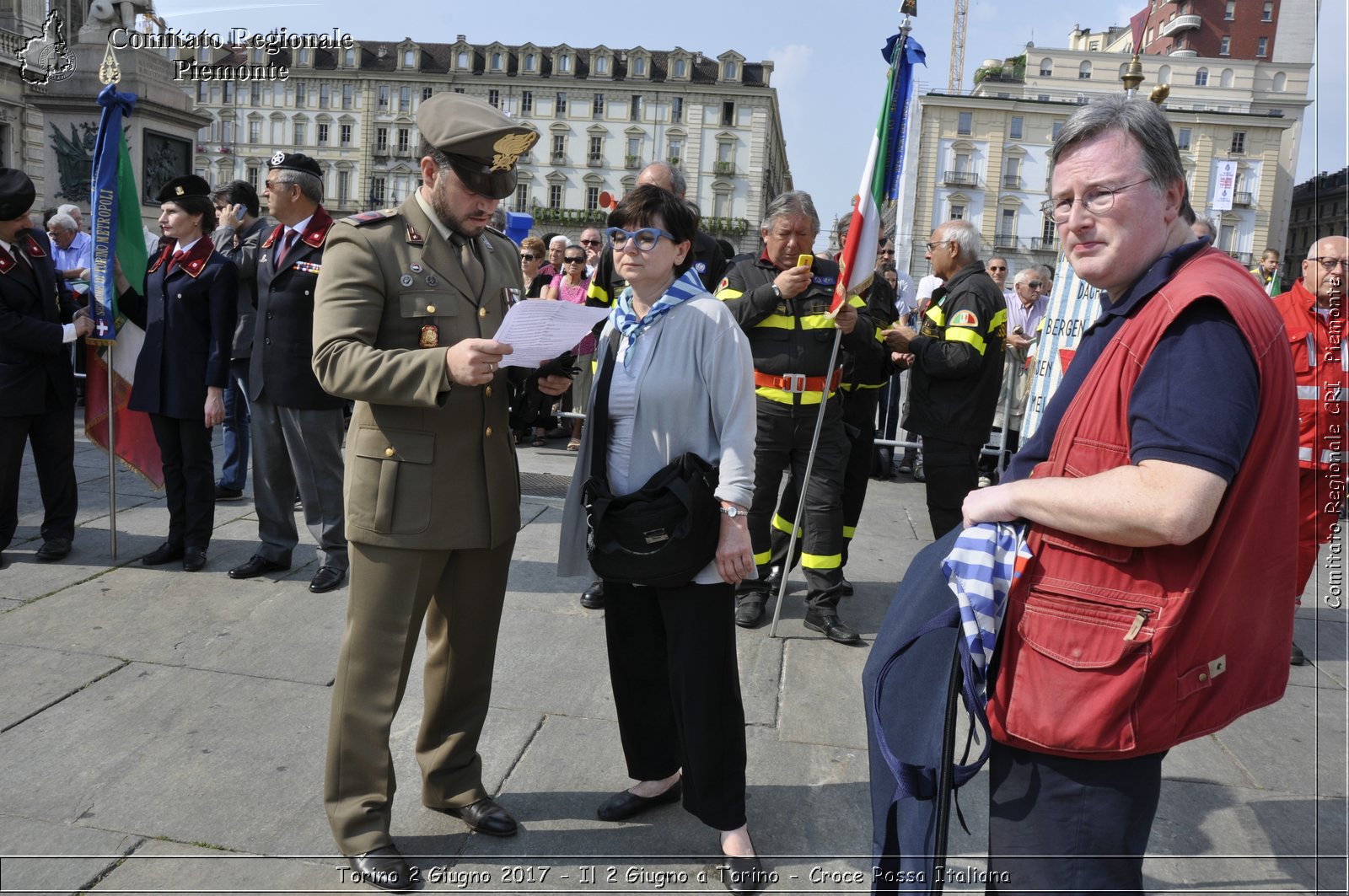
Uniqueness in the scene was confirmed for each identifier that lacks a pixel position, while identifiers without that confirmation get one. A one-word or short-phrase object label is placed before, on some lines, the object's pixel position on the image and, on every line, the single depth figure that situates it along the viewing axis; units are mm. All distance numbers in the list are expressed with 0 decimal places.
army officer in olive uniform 2738
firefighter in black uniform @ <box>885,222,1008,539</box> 5156
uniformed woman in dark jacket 5695
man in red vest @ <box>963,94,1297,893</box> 1602
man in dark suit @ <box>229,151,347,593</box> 5258
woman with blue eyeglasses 2924
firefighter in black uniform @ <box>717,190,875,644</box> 5098
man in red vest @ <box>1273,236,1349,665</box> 4320
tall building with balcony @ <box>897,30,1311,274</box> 65500
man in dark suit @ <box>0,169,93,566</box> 5516
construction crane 93312
